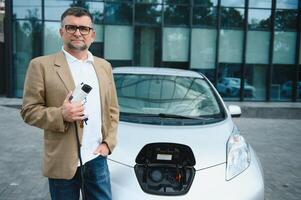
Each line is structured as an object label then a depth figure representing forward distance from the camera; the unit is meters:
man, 2.40
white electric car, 3.17
